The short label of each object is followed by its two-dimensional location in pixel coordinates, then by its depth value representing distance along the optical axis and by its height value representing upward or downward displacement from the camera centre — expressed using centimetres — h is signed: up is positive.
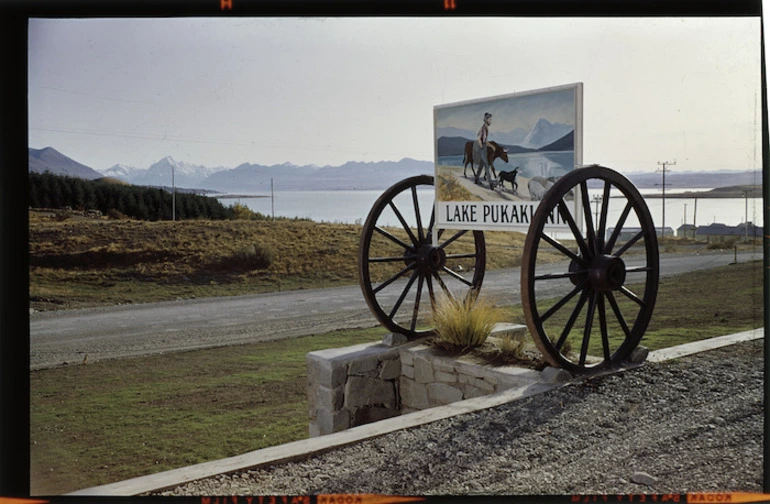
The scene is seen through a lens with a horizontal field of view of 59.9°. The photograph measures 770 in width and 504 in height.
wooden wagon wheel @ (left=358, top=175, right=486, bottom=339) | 671 -15
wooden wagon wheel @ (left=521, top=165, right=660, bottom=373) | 480 -17
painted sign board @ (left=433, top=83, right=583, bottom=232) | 576 +83
